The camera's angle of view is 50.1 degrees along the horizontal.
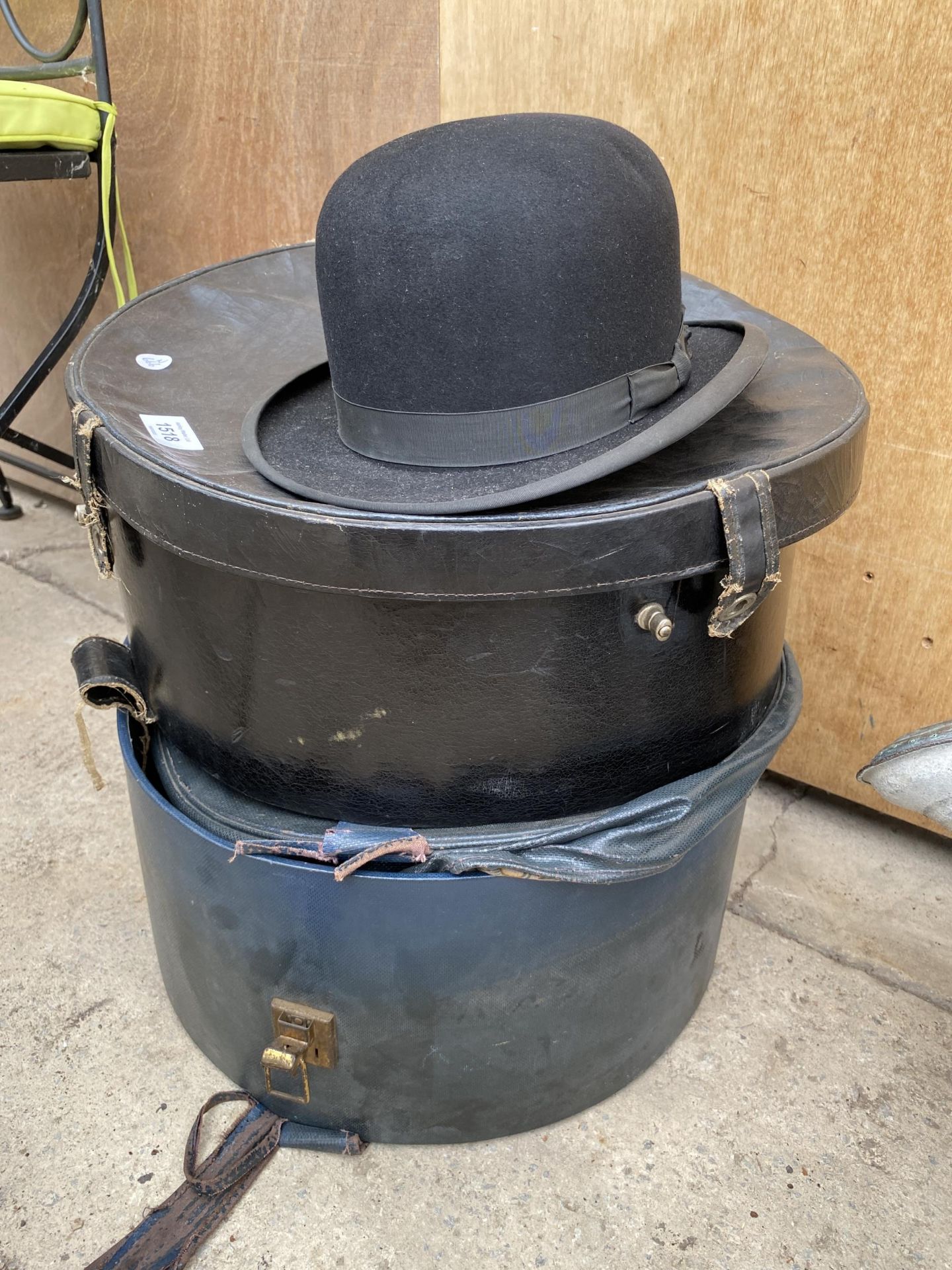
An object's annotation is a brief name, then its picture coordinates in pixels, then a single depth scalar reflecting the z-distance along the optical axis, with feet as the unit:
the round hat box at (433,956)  3.28
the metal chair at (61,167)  5.64
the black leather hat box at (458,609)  2.70
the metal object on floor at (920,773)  2.84
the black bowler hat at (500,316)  2.80
